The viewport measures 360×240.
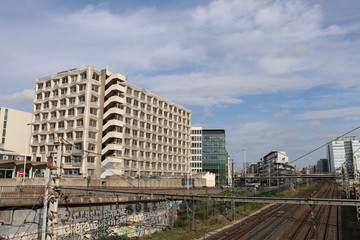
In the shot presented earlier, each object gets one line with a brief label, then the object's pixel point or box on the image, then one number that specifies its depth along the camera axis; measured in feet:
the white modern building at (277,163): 536.05
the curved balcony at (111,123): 225.97
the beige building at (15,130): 250.98
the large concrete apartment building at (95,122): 216.95
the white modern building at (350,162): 576.03
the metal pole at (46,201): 71.46
